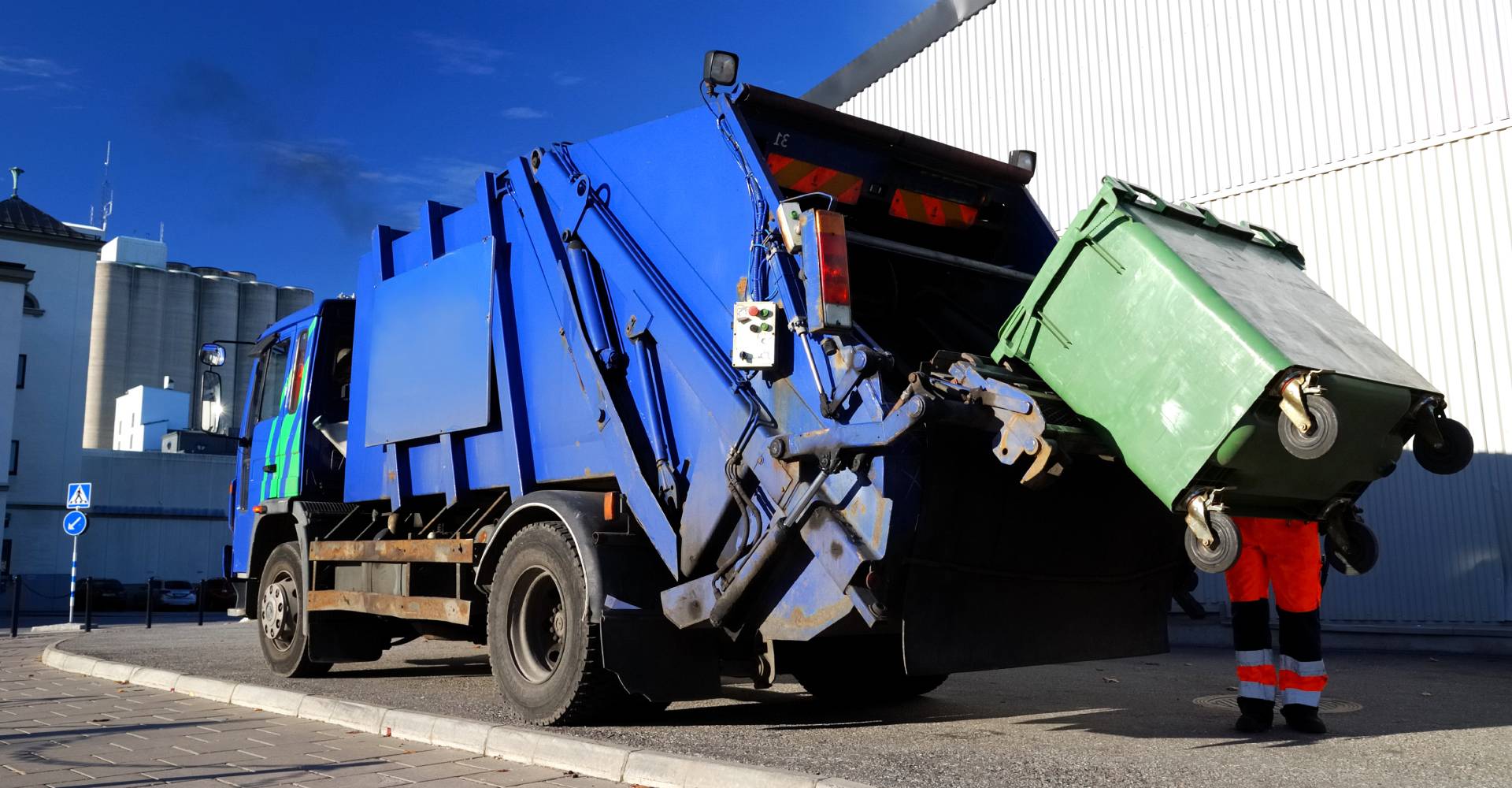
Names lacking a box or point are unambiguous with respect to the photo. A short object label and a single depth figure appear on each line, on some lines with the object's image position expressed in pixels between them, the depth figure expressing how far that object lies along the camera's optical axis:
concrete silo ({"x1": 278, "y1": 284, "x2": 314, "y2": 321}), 52.50
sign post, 16.31
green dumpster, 4.16
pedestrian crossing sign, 16.54
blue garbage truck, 4.63
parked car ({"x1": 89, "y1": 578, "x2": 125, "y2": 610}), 27.22
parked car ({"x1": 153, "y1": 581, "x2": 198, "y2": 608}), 28.00
